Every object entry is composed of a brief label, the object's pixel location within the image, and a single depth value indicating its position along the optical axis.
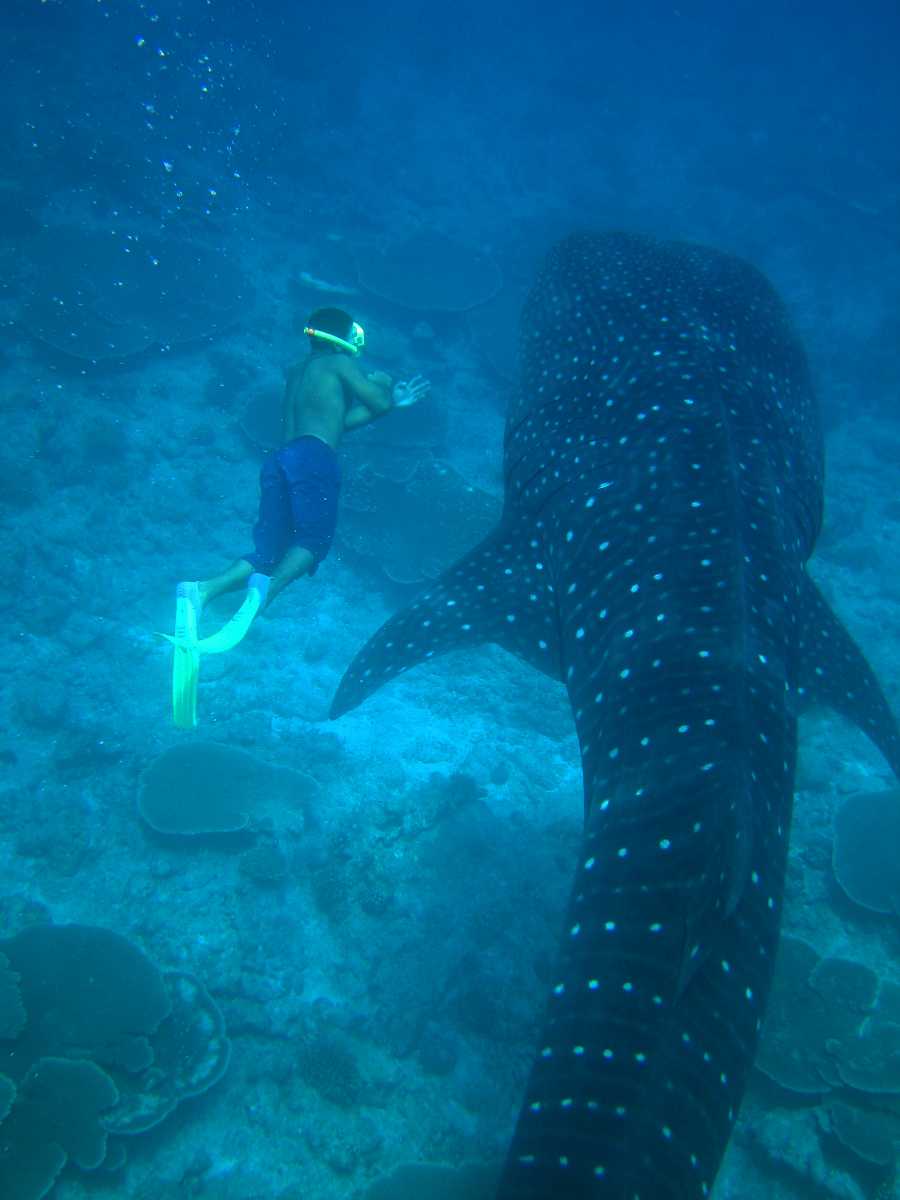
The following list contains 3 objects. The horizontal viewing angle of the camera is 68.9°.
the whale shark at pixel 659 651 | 2.40
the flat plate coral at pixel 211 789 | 7.04
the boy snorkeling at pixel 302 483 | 5.77
